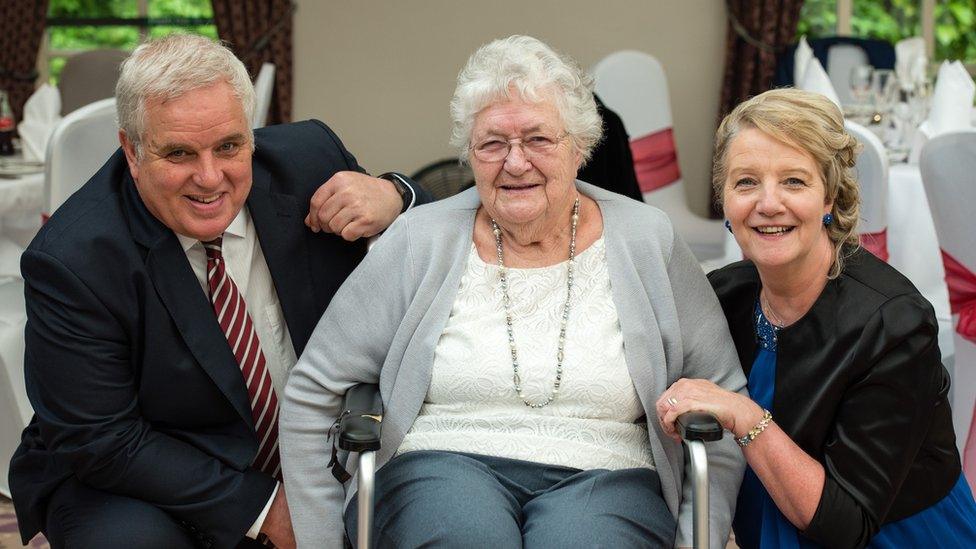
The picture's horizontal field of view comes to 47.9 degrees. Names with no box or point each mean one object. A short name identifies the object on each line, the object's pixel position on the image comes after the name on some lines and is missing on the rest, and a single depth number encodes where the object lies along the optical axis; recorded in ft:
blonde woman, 5.56
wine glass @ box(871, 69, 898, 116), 11.83
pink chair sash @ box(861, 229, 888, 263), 8.64
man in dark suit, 5.78
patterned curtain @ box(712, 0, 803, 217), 18.65
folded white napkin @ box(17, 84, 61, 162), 12.39
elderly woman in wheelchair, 6.09
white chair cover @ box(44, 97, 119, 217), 8.60
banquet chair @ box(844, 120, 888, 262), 8.25
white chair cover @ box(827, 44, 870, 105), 16.69
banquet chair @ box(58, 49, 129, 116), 16.93
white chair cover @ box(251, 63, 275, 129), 14.83
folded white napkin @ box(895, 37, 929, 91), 12.39
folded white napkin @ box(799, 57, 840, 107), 11.56
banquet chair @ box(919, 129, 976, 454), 7.66
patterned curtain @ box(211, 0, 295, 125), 19.20
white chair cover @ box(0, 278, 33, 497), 9.23
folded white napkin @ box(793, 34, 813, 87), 13.73
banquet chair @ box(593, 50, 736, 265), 14.92
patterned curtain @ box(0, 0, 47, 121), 19.29
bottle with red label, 12.41
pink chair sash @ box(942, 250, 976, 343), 8.01
